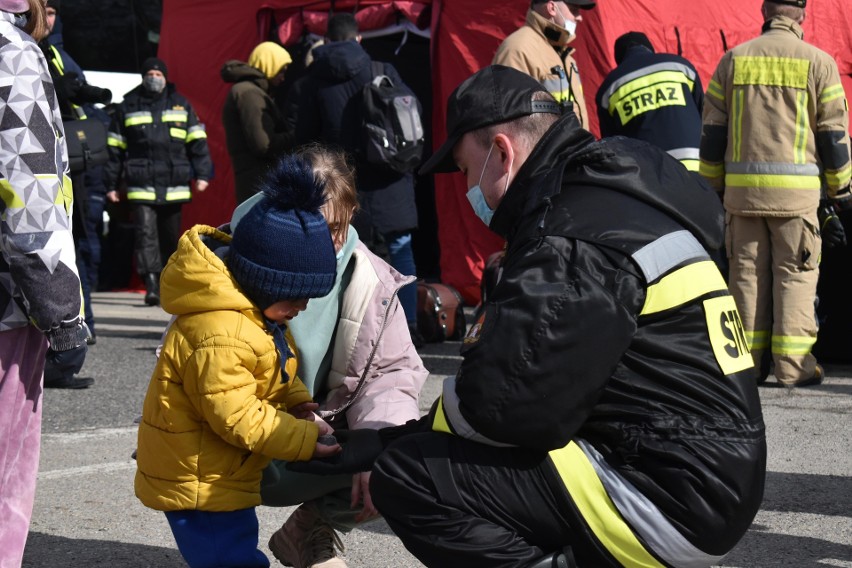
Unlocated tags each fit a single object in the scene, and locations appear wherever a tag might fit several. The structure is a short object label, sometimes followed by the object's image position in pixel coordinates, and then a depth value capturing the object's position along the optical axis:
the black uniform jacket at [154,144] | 10.22
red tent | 9.41
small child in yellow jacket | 2.87
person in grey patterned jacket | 2.99
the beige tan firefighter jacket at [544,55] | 6.66
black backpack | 6.89
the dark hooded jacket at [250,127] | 7.69
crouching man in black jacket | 2.44
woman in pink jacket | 3.25
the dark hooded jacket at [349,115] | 7.09
